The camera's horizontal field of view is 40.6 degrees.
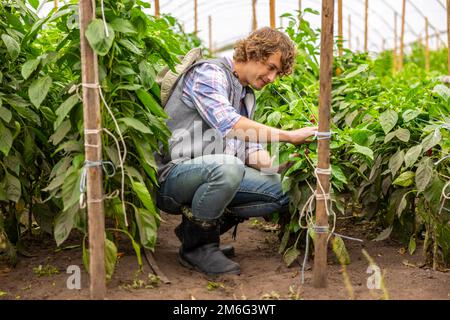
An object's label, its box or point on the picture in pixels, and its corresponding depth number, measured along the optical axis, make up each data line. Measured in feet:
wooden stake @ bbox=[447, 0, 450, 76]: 14.59
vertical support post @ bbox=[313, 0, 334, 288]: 8.44
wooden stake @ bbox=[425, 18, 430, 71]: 32.05
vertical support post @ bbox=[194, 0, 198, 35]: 23.31
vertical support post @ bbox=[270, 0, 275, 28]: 16.26
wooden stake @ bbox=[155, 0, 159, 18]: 17.95
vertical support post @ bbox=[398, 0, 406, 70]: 29.48
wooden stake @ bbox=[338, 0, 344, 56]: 18.52
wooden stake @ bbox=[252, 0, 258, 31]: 19.79
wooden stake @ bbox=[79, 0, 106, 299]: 8.20
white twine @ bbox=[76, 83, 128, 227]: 8.18
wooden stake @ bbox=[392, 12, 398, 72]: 37.76
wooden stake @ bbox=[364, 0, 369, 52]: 24.24
